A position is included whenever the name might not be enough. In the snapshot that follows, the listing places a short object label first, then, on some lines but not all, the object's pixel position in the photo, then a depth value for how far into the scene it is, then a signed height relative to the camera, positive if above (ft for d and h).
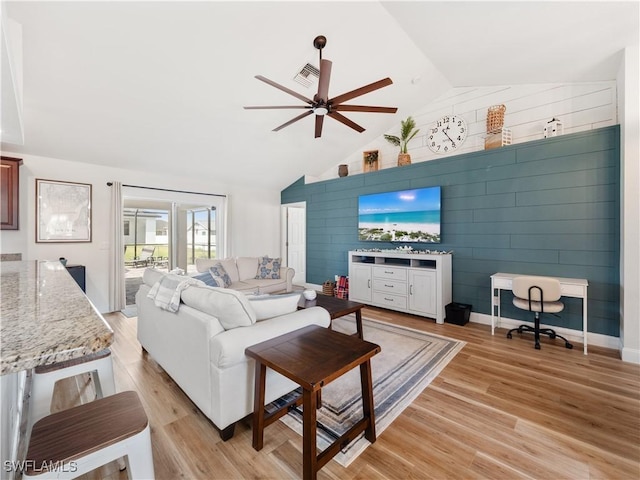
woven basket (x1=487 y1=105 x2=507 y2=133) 12.35 +5.52
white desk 9.62 -1.88
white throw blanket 6.94 -1.40
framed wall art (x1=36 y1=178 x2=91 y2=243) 13.12 +1.39
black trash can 12.52 -3.44
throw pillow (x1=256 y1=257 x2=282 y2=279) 15.92 -1.70
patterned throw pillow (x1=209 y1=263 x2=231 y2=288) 13.40 -1.84
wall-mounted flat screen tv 14.33 +1.32
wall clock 14.02 +5.57
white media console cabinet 12.95 -2.17
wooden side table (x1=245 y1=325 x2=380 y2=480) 4.40 -2.19
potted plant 15.38 +5.93
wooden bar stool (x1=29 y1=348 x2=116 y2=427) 4.55 -2.49
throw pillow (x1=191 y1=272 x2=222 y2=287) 12.55 -1.85
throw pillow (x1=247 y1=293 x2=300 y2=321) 6.49 -1.61
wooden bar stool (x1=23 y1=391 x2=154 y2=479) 2.54 -2.04
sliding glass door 16.34 +0.55
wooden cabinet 11.63 +2.02
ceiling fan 8.09 +4.55
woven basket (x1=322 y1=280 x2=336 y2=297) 18.55 -3.27
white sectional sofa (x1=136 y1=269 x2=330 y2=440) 5.46 -2.19
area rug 5.99 -4.11
